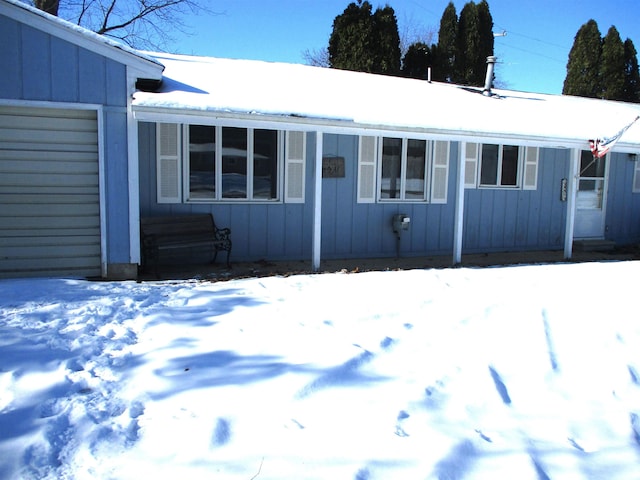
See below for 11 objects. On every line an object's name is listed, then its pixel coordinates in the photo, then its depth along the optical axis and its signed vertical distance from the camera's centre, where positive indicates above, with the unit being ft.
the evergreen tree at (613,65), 70.59 +18.05
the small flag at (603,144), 28.85 +2.86
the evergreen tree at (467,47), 68.95 +19.58
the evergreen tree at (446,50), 69.87 +19.30
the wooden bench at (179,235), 23.41 -2.49
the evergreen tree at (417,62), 68.85 +17.26
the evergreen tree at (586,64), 72.84 +18.78
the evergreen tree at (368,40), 63.82 +18.72
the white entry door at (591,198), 37.04 -0.30
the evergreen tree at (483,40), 69.00 +20.76
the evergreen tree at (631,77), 71.05 +16.52
